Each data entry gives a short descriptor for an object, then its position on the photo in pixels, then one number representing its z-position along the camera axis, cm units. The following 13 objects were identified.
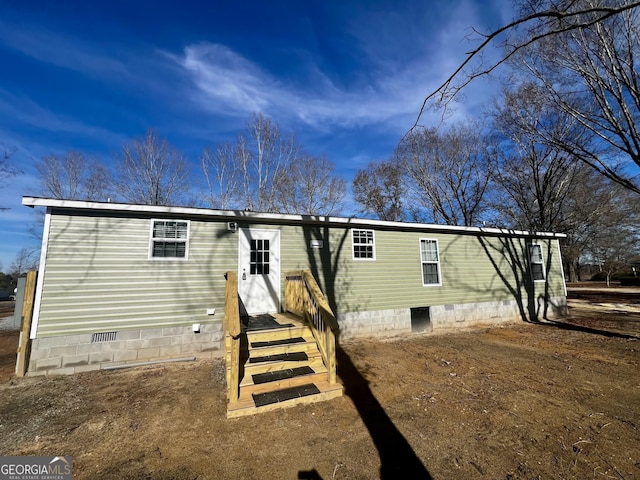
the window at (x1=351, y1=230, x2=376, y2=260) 799
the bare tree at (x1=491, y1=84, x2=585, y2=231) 1280
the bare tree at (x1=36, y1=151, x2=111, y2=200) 2086
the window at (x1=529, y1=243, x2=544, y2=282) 1102
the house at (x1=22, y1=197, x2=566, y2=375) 545
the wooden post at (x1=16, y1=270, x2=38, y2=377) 508
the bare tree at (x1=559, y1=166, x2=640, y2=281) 2035
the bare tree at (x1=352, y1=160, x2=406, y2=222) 2391
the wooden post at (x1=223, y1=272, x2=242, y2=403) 381
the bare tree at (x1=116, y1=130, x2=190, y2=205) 1873
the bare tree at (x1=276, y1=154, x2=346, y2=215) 1998
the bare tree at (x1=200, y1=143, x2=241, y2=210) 1841
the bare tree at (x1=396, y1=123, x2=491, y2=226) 1928
